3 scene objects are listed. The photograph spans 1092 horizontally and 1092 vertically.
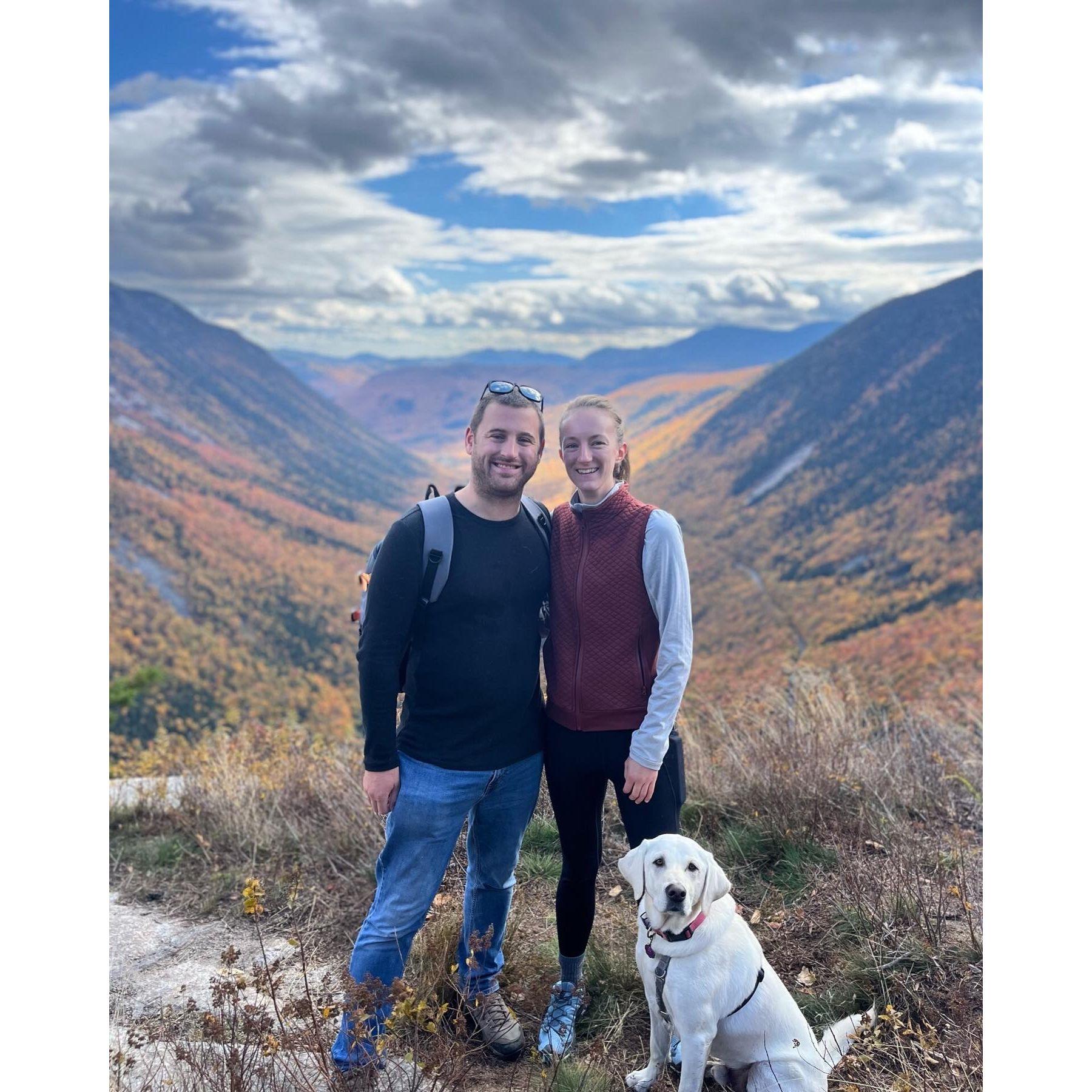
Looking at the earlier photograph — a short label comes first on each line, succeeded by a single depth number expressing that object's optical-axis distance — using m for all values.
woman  2.26
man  2.30
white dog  2.02
